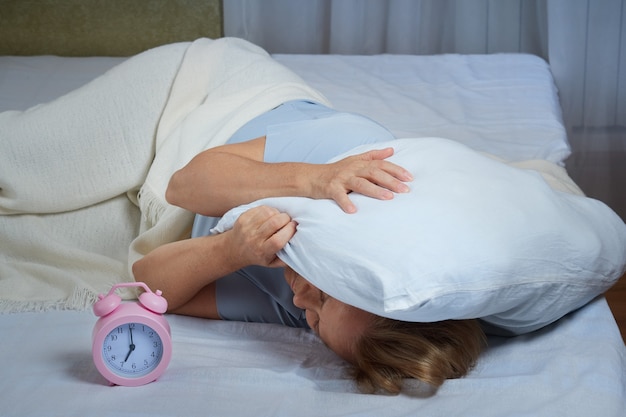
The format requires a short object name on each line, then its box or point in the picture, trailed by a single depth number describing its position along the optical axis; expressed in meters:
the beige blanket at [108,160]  2.11
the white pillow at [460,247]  1.59
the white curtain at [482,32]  3.33
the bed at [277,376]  1.65
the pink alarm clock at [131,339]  1.69
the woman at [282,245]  1.70
